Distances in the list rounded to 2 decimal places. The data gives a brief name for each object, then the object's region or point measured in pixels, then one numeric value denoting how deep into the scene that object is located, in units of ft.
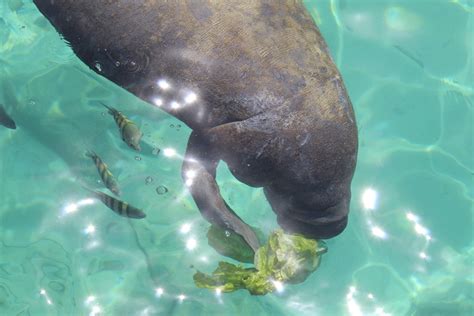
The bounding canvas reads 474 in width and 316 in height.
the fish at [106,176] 15.79
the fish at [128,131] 15.83
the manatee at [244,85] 13.01
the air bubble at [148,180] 17.51
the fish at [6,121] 18.07
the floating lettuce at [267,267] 14.23
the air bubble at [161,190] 17.31
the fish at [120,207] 14.87
